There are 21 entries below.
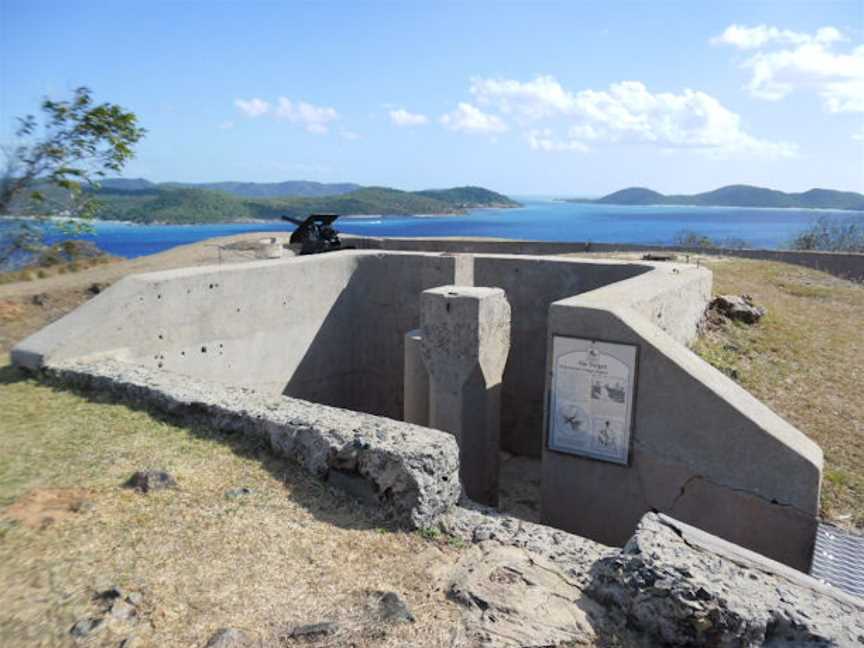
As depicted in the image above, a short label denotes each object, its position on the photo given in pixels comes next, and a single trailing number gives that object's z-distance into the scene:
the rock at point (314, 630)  3.52
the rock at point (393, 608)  3.70
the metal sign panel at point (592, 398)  6.85
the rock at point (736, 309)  11.68
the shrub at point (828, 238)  30.60
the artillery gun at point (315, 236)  17.09
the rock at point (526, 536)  4.62
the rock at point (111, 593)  3.68
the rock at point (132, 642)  3.34
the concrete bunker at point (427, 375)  5.85
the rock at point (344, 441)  5.00
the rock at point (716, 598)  3.71
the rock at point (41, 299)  15.16
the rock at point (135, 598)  3.66
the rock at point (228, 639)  3.40
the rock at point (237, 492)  5.02
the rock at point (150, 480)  5.01
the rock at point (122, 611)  3.53
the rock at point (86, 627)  3.39
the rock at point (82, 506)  4.67
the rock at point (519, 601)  3.67
